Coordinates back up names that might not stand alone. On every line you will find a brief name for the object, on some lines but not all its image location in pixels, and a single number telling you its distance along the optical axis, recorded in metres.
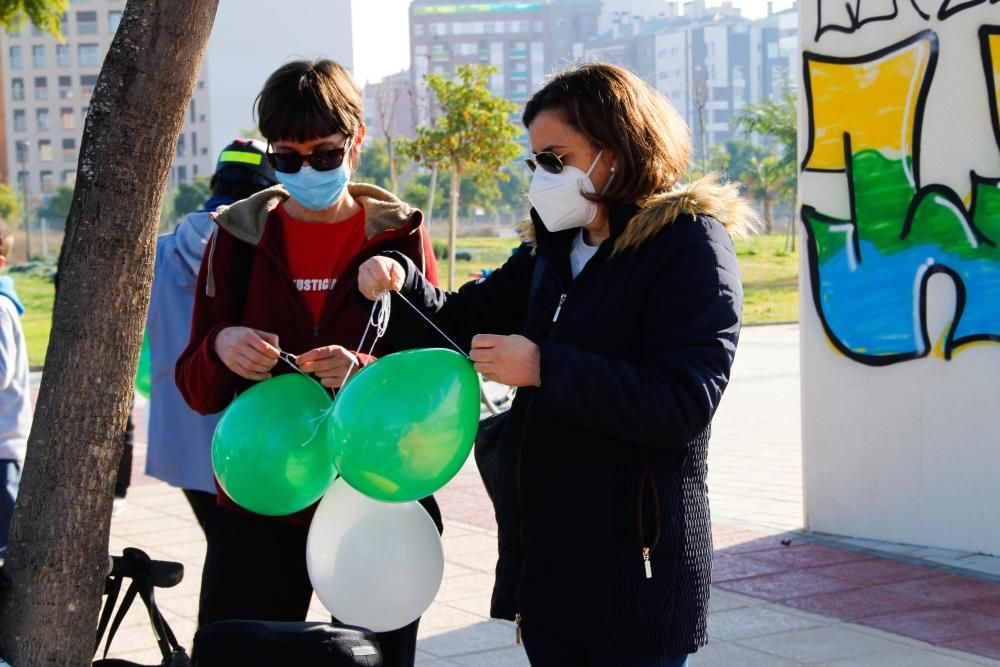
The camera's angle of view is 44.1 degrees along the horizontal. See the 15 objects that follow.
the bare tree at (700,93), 40.96
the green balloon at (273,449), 2.65
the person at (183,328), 4.06
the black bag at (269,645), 2.48
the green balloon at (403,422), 2.34
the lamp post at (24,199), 64.31
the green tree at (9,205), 57.25
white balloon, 2.74
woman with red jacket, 2.90
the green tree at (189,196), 78.82
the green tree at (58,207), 82.62
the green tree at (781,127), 44.86
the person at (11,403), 4.75
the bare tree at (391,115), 30.84
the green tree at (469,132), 23.14
